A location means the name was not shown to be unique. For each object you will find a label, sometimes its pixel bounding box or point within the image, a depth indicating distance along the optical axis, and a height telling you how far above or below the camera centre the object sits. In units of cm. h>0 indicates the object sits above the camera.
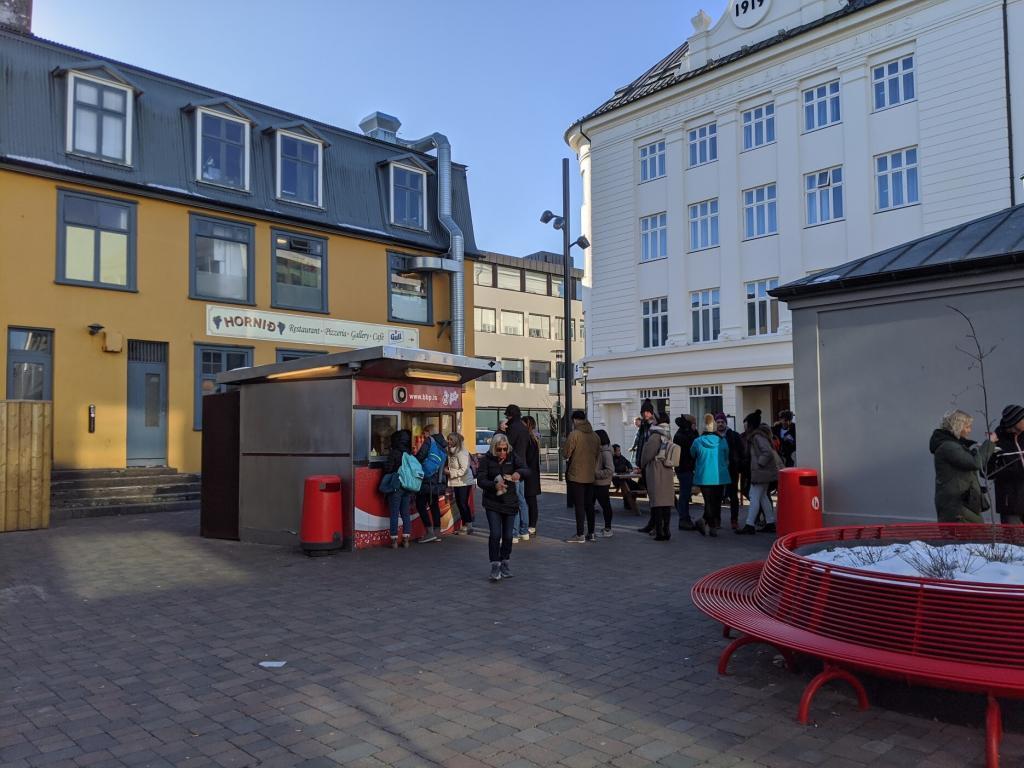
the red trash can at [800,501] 964 -97
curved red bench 407 -117
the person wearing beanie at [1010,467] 770 -48
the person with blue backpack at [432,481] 1161 -81
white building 2294 +807
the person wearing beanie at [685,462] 1271 -63
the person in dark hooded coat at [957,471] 695 -46
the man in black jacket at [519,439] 1128 -22
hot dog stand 1109 -4
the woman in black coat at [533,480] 1186 -86
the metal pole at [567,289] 1953 +335
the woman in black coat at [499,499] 878 -81
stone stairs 1573 -130
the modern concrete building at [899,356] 880 +72
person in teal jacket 1228 -75
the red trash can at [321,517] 1052 -117
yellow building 1758 +454
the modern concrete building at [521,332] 5281 +609
